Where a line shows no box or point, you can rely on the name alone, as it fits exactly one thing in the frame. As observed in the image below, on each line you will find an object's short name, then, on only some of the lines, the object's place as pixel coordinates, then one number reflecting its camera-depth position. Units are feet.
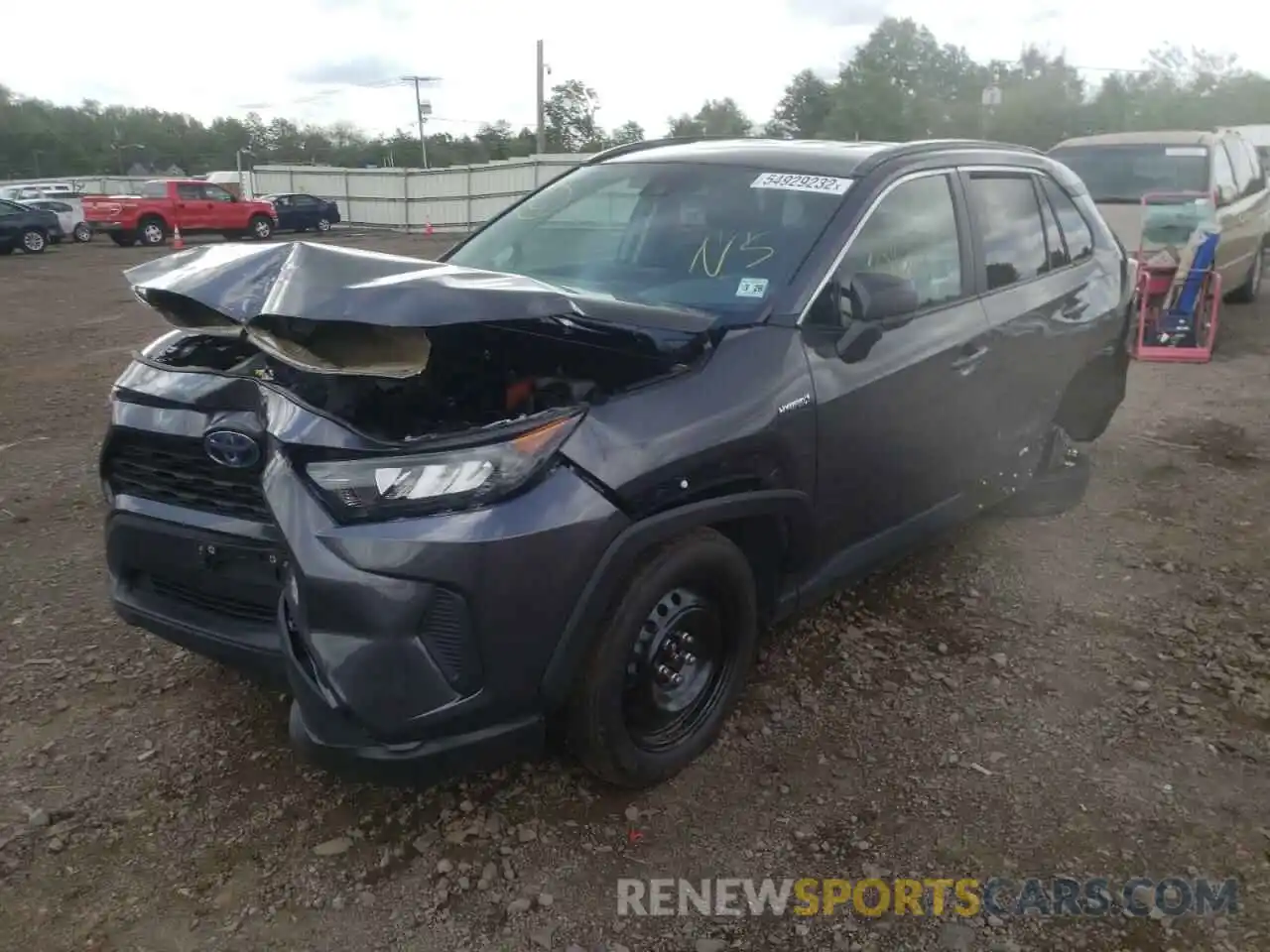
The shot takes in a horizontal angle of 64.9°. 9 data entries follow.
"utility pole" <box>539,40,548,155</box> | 126.52
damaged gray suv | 7.56
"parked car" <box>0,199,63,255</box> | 70.85
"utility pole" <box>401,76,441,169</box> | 190.49
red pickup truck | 79.51
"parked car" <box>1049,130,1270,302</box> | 30.89
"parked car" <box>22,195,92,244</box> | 82.07
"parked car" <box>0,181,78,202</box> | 103.65
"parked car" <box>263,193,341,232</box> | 101.30
